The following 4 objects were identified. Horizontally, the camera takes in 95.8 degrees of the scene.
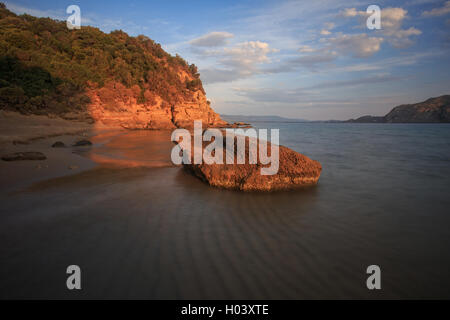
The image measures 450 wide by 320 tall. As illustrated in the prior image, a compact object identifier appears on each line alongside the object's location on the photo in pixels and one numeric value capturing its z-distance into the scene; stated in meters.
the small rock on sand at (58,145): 12.54
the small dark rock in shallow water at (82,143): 13.67
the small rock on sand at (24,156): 7.67
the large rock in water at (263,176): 5.91
